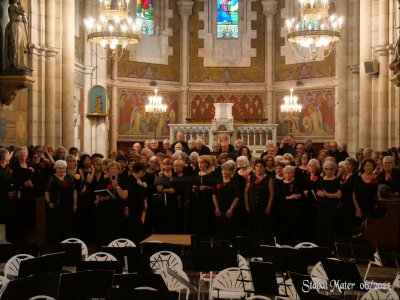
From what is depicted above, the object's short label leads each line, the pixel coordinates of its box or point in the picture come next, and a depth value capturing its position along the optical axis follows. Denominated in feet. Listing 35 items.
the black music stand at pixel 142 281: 19.53
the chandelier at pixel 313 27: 53.62
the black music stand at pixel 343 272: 21.04
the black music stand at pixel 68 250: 25.03
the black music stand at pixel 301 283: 17.63
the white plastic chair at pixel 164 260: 24.64
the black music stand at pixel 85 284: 18.72
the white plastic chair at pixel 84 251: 26.96
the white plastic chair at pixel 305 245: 27.32
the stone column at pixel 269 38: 90.48
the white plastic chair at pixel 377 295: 17.94
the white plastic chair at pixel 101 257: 24.47
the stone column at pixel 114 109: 81.41
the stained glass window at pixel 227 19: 93.76
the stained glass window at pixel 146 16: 88.69
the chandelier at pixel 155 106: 76.84
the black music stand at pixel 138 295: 17.13
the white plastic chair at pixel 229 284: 23.08
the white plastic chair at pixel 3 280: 20.63
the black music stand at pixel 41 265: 20.63
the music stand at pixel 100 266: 21.77
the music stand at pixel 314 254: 24.79
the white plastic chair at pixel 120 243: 28.48
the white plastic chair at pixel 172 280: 22.58
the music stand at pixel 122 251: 24.89
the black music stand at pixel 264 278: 21.26
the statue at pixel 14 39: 42.52
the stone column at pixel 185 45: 90.27
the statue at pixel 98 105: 65.92
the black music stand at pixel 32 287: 17.76
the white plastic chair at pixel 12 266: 23.53
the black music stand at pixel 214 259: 23.98
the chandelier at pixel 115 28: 55.21
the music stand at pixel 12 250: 24.57
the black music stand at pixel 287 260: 22.70
